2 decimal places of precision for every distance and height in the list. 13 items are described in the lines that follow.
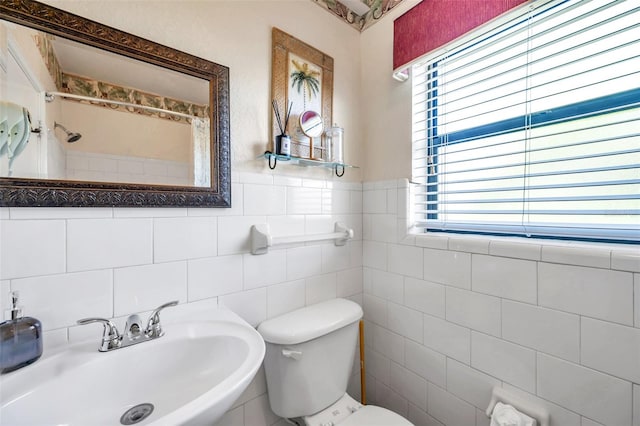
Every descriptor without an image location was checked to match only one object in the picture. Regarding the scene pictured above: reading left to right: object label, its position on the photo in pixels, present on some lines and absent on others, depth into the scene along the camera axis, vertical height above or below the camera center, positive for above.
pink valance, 0.98 +0.77
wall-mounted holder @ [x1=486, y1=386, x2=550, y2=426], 0.86 -0.68
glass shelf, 1.13 +0.22
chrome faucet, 0.74 -0.36
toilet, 1.02 -0.65
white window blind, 0.79 +0.30
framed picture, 1.19 +0.61
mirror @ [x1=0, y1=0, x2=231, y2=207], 0.71 +0.31
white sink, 0.59 -0.44
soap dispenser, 0.61 -0.31
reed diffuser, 1.12 +0.29
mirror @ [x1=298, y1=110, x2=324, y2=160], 1.26 +0.41
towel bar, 1.08 -0.13
